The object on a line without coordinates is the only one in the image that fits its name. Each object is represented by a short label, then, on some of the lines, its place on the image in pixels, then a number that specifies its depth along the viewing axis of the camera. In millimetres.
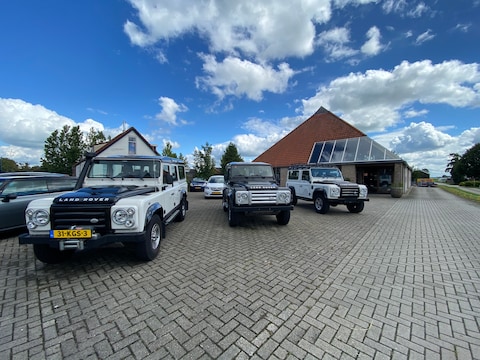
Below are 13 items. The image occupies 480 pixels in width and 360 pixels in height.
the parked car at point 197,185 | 19297
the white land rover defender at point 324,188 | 8402
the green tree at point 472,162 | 54062
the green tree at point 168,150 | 32281
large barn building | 17266
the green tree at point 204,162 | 27000
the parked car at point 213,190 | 13922
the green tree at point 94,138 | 37672
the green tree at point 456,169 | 58531
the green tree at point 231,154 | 33175
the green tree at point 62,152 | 28359
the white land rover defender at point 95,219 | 3207
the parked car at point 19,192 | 5414
